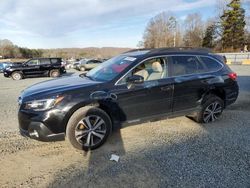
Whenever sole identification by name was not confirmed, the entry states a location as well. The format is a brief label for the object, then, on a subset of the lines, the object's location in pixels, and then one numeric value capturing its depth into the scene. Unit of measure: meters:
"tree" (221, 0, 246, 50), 49.19
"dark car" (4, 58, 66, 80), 15.62
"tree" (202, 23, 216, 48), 56.53
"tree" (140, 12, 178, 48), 68.81
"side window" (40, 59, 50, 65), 16.27
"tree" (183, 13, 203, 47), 64.31
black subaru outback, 3.36
